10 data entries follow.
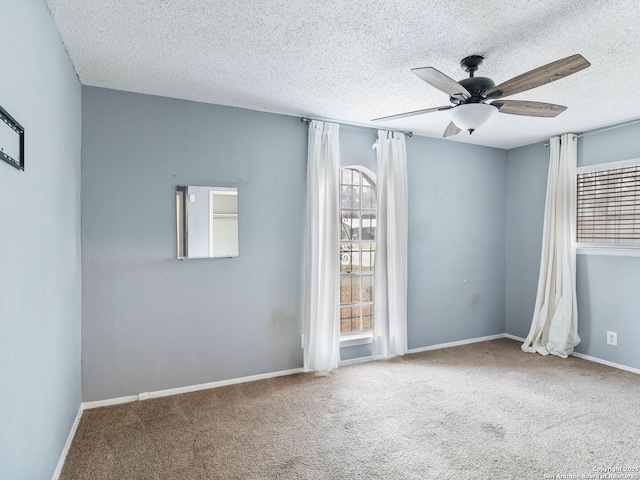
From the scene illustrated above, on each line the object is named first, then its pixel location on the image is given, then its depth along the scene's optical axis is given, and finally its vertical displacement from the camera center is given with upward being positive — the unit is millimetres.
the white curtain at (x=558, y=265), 3965 -303
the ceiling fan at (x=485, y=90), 1869 +865
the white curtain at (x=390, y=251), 3877 -145
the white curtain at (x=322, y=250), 3494 -124
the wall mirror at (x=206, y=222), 3061 +139
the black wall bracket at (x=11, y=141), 1282 +369
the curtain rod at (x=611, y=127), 3596 +1147
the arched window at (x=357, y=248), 4031 -119
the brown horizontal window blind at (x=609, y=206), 3594 +335
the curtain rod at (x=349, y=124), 3533 +1181
